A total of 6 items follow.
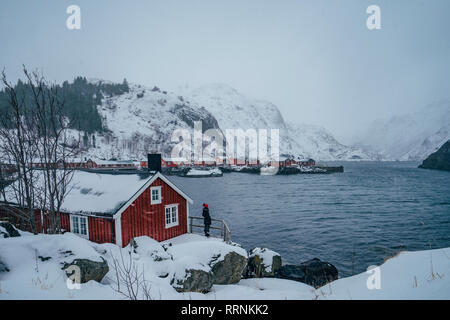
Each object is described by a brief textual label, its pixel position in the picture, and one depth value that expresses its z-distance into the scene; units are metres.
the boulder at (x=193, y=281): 7.59
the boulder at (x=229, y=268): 9.46
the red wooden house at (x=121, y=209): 13.43
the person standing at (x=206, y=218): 16.14
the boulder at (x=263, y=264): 13.30
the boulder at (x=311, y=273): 12.28
